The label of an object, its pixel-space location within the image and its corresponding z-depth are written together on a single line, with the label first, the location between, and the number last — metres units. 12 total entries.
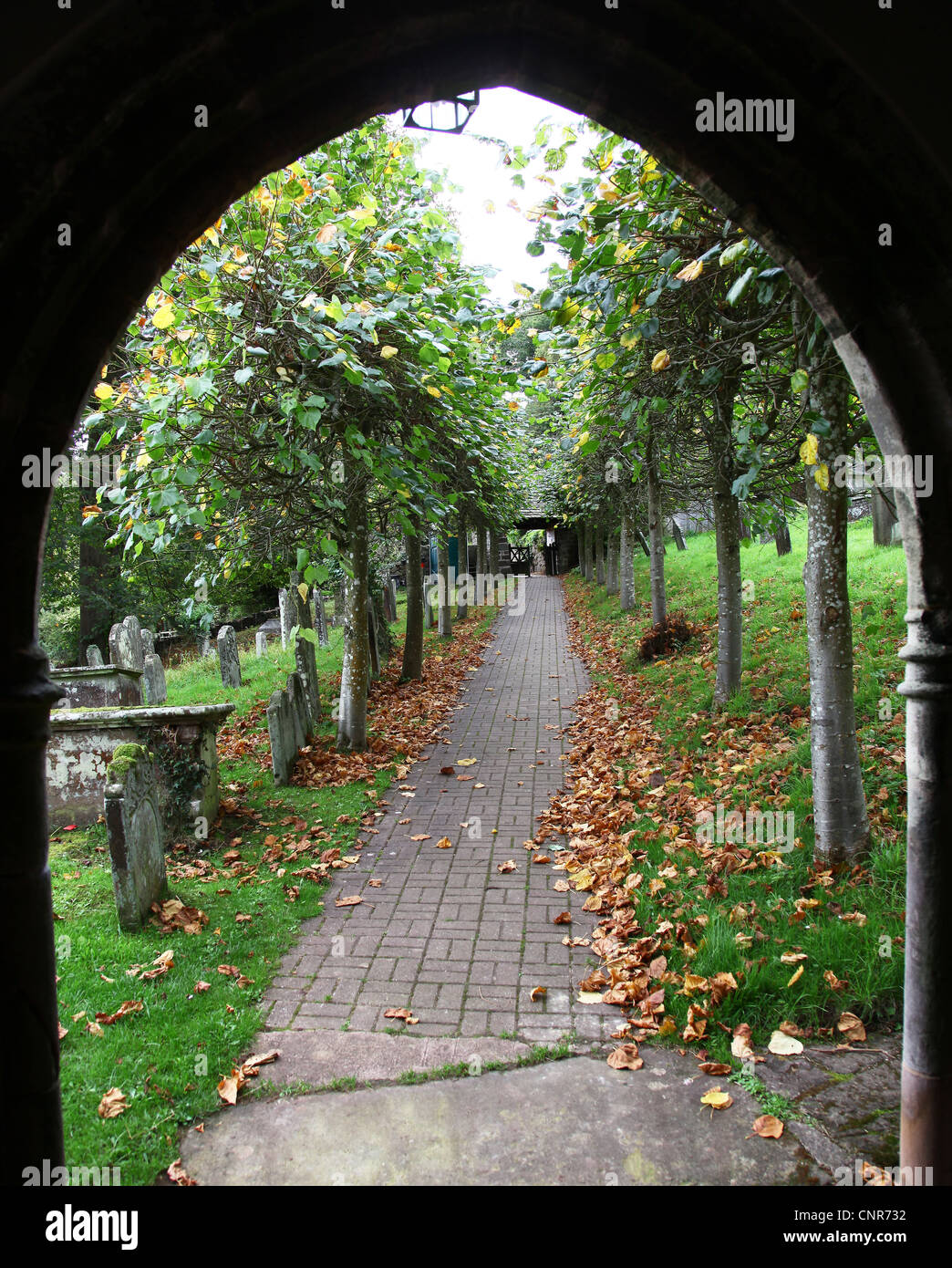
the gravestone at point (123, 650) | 11.55
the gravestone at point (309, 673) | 10.39
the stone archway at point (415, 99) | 2.17
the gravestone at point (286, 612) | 16.05
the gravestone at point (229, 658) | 12.59
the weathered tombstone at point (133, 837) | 4.98
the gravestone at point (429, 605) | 22.73
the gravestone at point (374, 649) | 13.78
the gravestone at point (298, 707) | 8.84
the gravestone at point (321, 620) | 16.70
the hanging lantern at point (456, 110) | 2.75
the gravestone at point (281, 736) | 7.95
